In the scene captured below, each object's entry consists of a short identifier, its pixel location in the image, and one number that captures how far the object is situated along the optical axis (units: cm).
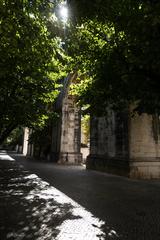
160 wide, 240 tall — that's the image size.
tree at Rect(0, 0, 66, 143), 705
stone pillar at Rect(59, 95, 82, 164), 2458
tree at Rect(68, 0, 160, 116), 625
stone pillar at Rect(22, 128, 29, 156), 5312
